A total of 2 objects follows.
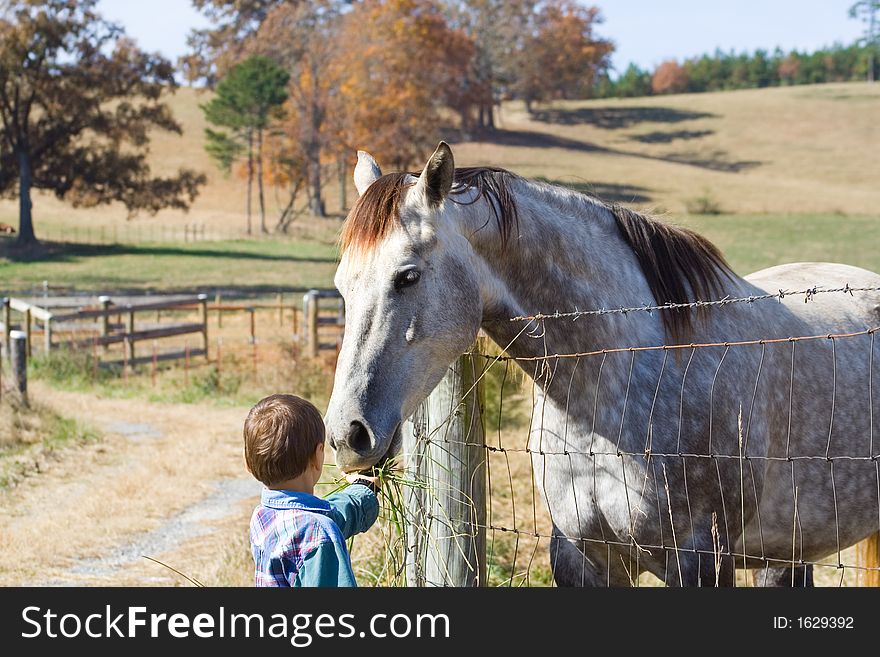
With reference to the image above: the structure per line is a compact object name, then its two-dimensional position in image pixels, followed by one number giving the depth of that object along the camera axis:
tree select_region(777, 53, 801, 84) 104.03
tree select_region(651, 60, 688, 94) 105.76
